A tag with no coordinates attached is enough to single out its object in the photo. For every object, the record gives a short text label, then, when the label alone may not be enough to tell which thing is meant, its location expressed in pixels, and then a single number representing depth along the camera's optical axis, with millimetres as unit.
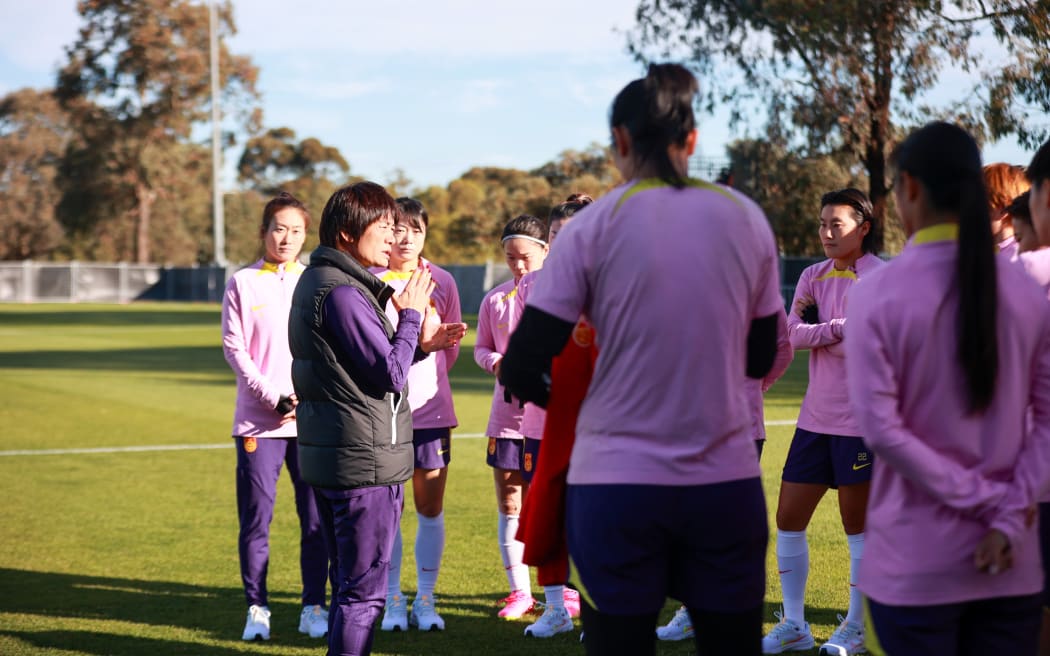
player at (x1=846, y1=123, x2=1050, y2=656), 2549
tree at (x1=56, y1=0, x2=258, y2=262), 66750
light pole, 59656
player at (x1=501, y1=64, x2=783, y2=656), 2715
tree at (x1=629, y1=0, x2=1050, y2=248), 24141
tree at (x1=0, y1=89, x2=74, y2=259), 77312
